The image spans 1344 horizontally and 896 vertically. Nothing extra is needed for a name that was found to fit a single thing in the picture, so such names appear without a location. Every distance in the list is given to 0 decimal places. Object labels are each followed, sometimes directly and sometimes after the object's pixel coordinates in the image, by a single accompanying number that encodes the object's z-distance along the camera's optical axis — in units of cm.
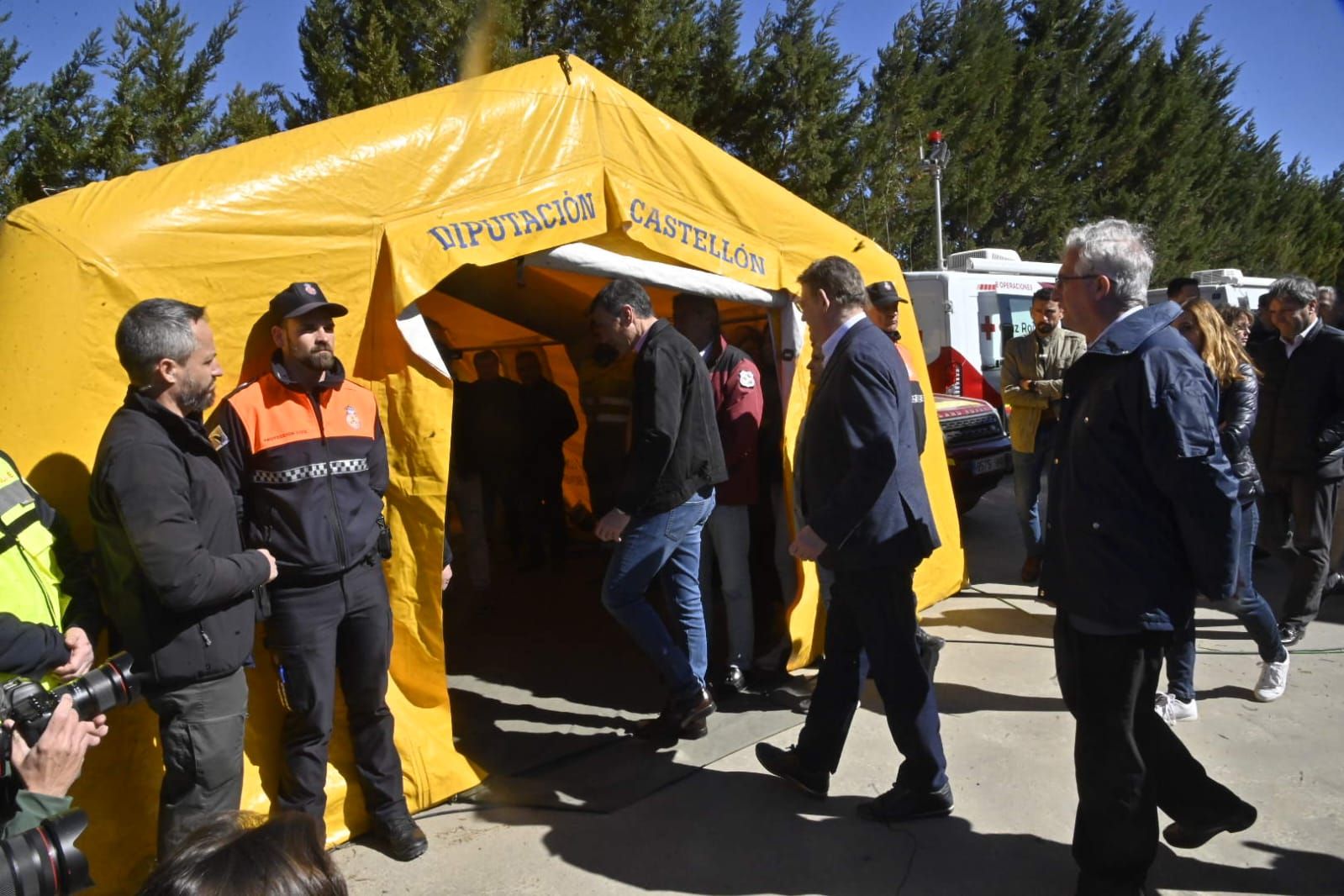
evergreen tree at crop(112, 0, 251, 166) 950
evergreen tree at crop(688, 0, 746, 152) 1552
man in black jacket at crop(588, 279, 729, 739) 393
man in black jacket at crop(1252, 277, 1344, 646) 488
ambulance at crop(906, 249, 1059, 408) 1130
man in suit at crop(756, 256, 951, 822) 320
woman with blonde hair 431
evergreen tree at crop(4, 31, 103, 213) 873
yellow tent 293
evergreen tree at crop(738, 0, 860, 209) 1591
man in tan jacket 603
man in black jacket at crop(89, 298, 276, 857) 250
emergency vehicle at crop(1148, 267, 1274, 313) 1459
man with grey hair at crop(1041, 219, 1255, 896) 252
